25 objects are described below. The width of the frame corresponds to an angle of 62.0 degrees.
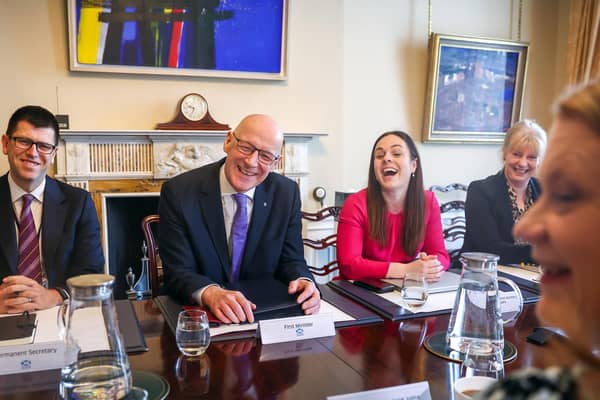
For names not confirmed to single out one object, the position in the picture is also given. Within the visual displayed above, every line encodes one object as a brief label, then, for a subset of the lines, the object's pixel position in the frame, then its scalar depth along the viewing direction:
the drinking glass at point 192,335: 1.03
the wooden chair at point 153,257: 1.73
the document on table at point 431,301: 1.37
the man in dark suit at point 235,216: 1.69
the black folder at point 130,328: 1.07
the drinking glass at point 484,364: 0.91
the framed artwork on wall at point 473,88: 3.74
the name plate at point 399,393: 0.83
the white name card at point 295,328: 1.13
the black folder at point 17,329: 1.04
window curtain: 3.62
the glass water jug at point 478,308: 1.05
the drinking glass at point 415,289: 1.35
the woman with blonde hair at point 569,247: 0.37
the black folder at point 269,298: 1.26
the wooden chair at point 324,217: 2.51
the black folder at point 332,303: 1.16
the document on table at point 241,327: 1.17
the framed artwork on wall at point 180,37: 2.95
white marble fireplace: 2.99
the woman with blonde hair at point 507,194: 2.21
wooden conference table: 0.89
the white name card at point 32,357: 0.95
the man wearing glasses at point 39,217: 1.69
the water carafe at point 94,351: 0.76
